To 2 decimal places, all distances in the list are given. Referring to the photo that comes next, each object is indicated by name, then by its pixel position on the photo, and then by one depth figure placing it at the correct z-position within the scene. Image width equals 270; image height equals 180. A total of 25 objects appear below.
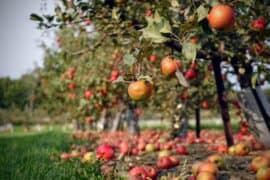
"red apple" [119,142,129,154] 6.20
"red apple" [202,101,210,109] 8.87
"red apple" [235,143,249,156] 5.34
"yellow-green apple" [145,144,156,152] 6.77
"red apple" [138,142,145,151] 6.80
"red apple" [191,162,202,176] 3.75
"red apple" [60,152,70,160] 5.42
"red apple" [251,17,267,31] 4.48
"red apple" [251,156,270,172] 3.66
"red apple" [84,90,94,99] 7.16
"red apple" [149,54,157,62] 6.48
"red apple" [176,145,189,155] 6.02
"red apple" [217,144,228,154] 5.70
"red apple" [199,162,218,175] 3.58
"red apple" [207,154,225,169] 4.24
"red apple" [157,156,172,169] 4.43
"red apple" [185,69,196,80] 6.00
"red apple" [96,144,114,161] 5.41
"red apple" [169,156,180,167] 4.54
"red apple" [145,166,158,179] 3.87
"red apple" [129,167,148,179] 3.59
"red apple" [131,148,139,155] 6.46
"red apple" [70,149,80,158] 5.90
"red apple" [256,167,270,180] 3.32
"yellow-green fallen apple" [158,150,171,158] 5.67
